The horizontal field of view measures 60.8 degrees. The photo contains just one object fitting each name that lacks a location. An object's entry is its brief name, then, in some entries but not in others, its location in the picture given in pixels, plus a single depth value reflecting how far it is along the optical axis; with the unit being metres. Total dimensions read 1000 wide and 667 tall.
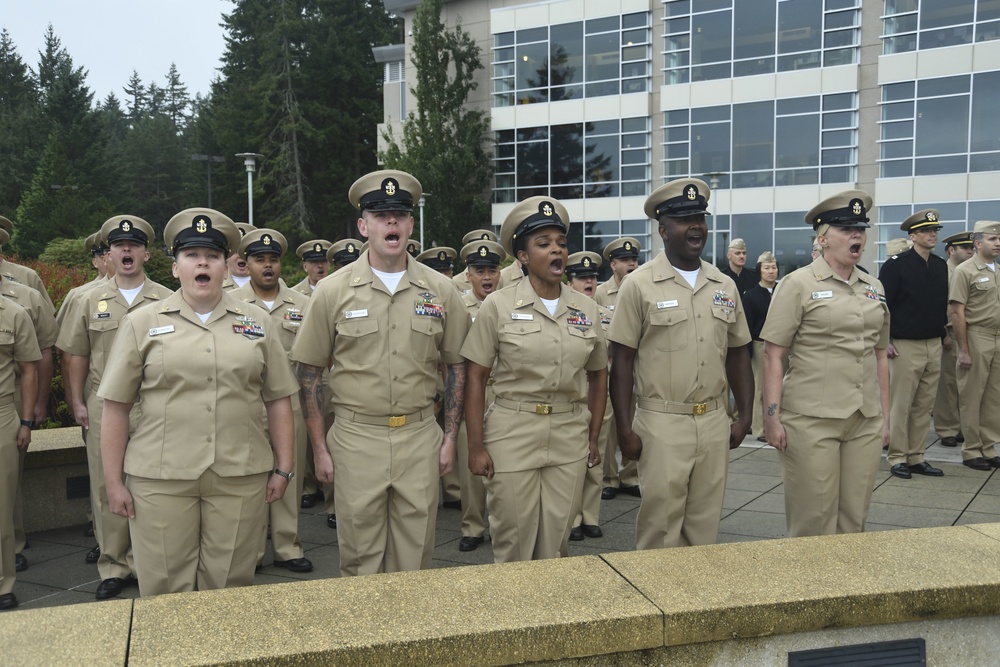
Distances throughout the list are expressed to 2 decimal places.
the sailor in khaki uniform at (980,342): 8.59
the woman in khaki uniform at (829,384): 5.07
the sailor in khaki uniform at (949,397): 9.79
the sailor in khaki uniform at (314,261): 8.61
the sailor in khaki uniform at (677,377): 4.75
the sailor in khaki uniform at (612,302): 8.01
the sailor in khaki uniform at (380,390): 4.36
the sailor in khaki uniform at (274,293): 6.66
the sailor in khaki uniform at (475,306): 6.58
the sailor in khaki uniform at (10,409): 5.09
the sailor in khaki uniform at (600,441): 6.67
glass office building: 24.86
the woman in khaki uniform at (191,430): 3.93
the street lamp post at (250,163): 28.94
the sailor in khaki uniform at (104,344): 5.61
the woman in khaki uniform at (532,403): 4.57
